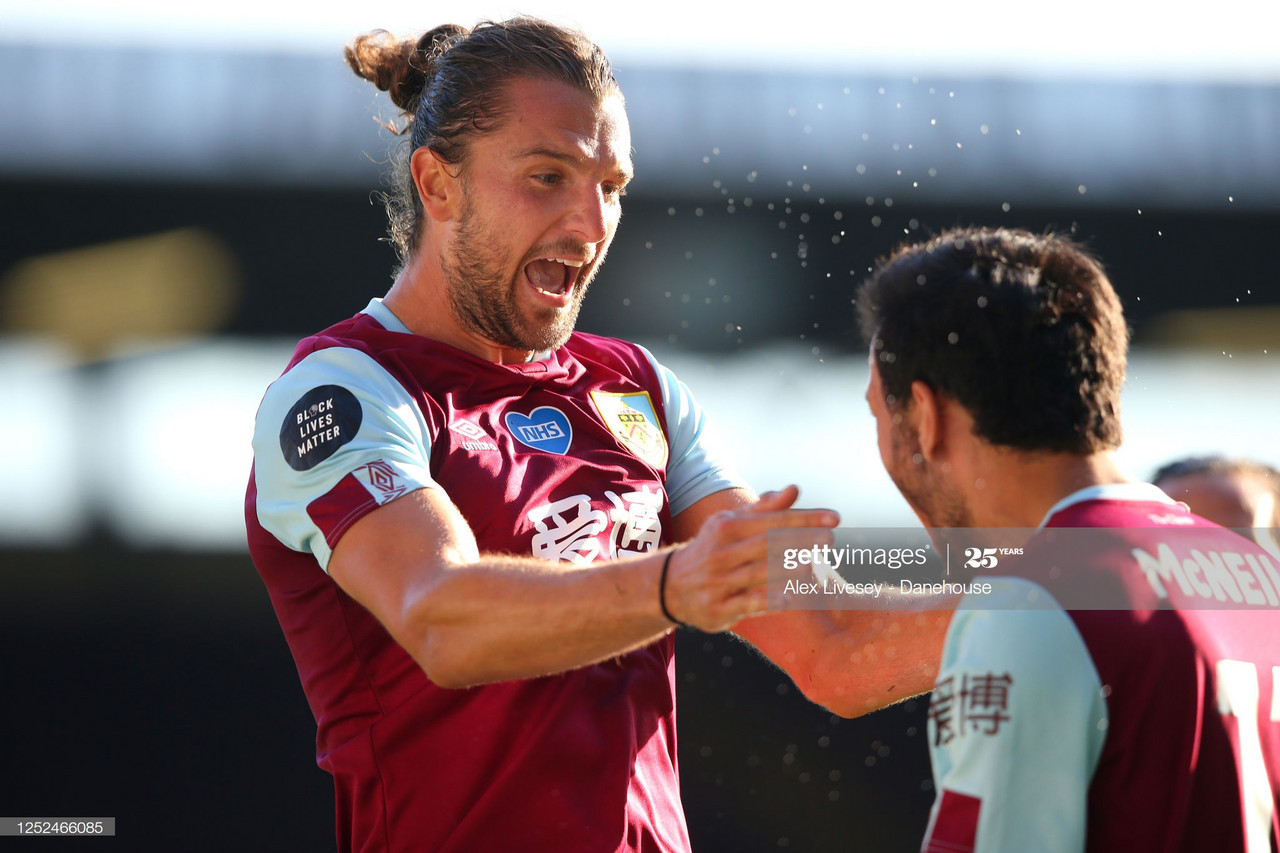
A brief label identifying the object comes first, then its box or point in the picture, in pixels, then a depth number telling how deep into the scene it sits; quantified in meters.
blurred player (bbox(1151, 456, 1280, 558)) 9.89
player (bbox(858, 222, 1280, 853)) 9.28
